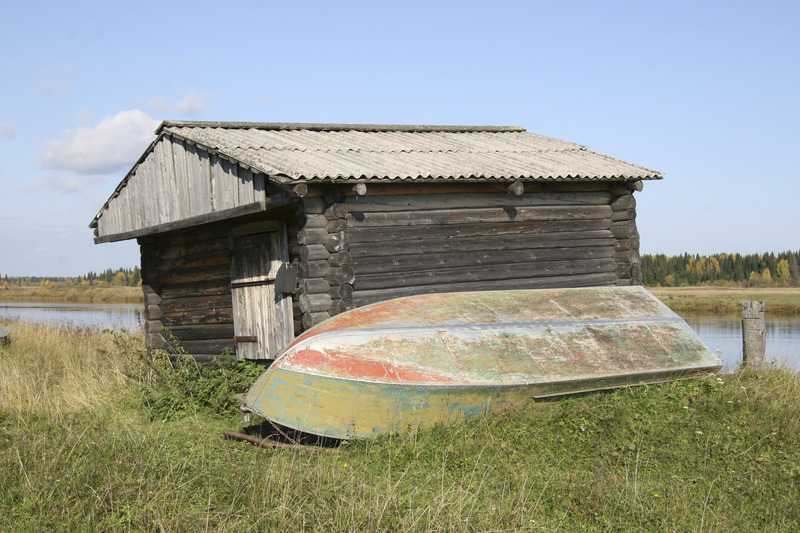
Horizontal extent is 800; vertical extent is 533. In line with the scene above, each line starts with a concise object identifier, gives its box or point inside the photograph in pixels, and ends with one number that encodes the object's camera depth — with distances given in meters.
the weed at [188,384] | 8.23
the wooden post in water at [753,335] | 8.75
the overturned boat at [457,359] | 6.02
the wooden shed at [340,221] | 8.28
